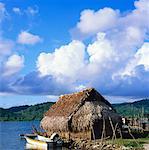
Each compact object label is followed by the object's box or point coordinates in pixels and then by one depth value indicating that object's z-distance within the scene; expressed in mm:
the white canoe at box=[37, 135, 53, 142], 39606
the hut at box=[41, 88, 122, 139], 41656
